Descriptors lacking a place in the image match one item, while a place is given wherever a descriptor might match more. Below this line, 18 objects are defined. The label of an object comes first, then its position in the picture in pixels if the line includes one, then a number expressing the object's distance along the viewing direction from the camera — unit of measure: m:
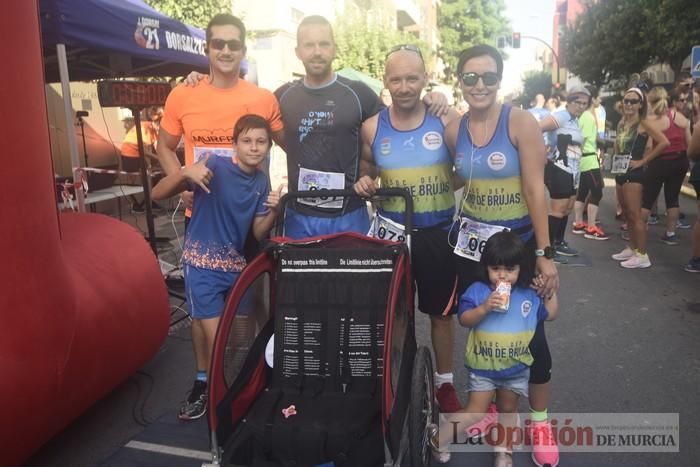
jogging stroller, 2.32
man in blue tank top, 2.88
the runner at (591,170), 7.20
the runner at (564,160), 6.27
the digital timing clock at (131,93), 4.99
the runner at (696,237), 5.92
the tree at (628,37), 17.92
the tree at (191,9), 9.45
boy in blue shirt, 2.98
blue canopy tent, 4.64
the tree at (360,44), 19.58
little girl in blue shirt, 2.57
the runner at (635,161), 6.09
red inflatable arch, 2.39
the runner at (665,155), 6.23
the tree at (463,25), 52.09
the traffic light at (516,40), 32.62
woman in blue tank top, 2.66
